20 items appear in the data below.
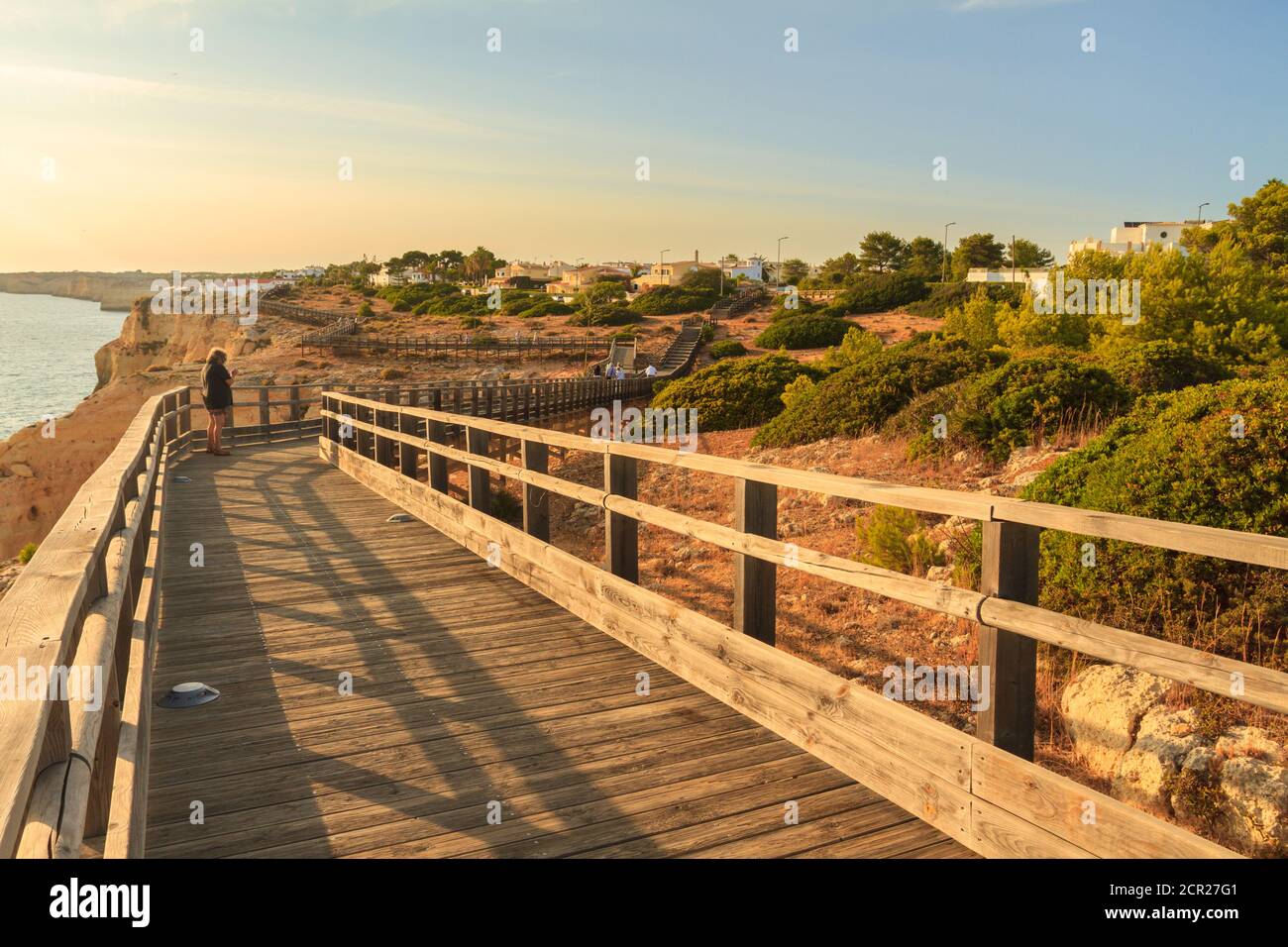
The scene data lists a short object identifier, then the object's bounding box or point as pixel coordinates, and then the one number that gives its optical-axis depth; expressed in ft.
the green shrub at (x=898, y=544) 28.22
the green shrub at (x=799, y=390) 63.00
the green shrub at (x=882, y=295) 203.92
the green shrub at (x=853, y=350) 84.99
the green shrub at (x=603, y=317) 207.72
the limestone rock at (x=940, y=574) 26.92
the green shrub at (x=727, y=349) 153.89
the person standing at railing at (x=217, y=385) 51.90
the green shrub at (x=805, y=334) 153.69
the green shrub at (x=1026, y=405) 40.24
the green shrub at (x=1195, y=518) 18.79
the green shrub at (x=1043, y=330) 81.05
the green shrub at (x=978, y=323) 91.86
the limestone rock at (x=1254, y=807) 13.66
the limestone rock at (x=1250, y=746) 14.99
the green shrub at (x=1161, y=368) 44.34
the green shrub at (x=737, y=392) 79.66
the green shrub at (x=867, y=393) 52.85
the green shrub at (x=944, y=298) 184.33
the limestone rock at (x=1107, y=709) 16.56
